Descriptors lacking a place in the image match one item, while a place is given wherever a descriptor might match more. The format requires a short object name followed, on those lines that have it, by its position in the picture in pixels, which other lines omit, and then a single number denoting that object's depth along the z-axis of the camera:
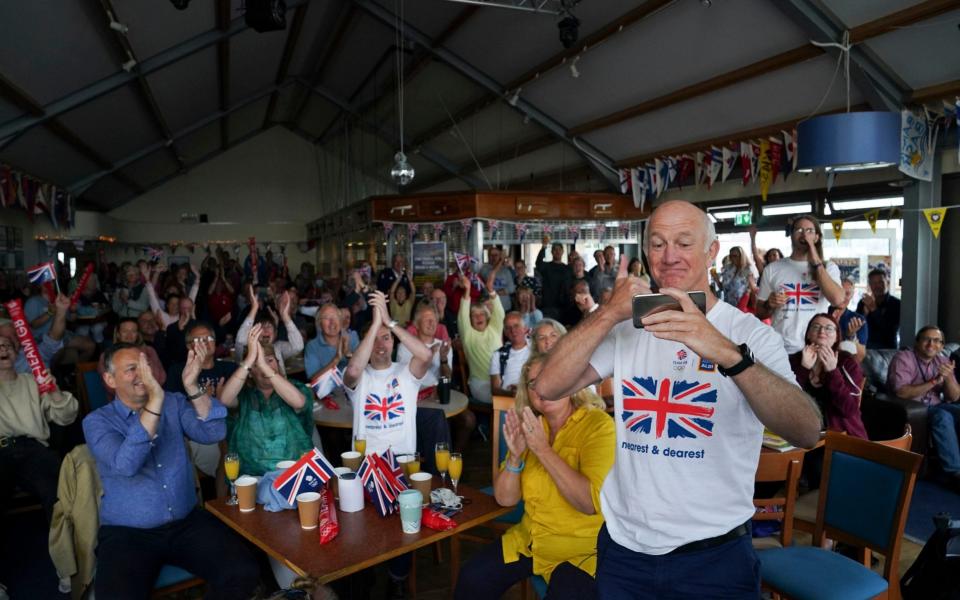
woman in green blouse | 2.88
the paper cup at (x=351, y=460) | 2.64
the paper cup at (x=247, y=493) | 2.38
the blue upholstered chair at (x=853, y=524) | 2.20
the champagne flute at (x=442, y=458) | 2.66
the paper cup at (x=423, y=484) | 2.46
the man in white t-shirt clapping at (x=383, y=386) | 3.20
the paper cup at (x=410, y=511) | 2.18
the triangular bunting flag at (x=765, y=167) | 8.04
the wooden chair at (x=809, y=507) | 2.67
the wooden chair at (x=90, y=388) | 4.29
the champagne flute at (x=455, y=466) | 2.56
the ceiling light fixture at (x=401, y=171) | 7.75
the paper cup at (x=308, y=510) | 2.21
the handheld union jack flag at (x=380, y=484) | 2.31
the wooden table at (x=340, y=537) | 1.97
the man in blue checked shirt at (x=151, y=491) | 2.37
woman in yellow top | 1.98
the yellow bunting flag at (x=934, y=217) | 5.97
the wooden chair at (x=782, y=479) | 2.48
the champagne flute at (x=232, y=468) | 2.54
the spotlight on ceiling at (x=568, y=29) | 6.84
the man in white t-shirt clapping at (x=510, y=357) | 4.70
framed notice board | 11.34
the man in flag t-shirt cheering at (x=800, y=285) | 3.86
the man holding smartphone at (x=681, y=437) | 1.36
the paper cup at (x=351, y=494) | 2.36
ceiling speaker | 5.12
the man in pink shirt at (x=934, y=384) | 4.59
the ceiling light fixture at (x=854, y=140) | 4.29
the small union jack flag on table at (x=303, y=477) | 2.32
